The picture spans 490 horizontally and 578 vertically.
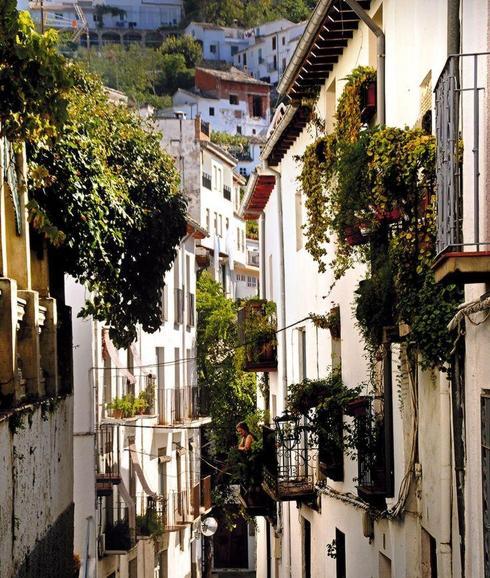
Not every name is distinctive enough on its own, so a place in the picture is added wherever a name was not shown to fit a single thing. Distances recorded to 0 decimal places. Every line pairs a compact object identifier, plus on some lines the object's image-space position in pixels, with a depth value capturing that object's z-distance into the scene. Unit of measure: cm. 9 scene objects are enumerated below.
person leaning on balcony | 2569
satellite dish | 3978
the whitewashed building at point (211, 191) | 6038
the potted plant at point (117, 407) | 3325
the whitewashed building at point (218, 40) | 16625
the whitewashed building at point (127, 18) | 16988
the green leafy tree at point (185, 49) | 15188
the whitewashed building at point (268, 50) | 15577
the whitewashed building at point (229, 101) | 12506
